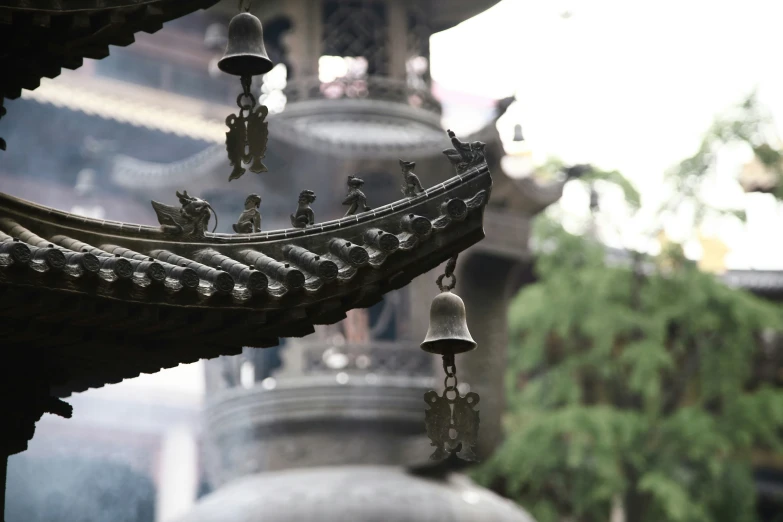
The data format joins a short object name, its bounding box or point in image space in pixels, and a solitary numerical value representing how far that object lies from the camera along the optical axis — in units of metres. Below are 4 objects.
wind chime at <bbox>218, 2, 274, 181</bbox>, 10.69
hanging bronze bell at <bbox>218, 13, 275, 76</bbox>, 10.79
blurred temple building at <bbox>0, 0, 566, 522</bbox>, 23.24
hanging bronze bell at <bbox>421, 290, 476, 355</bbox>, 10.75
